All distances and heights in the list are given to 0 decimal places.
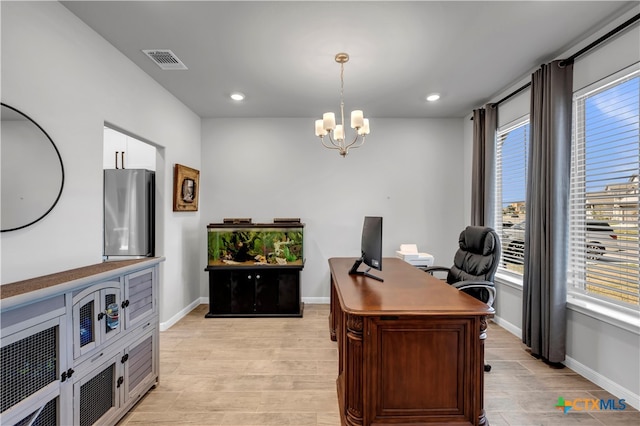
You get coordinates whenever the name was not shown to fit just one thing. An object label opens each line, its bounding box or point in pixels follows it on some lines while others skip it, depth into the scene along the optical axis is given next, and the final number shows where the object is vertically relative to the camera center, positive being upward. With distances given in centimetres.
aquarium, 399 -45
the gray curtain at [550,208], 253 +5
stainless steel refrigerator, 329 -4
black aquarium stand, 395 -107
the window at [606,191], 215 +18
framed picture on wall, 366 +29
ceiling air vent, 262 +140
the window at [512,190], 330 +27
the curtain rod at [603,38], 204 +133
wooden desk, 163 -86
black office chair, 248 -47
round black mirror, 163 +23
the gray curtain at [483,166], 365 +60
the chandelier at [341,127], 253 +77
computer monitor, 218 -27
